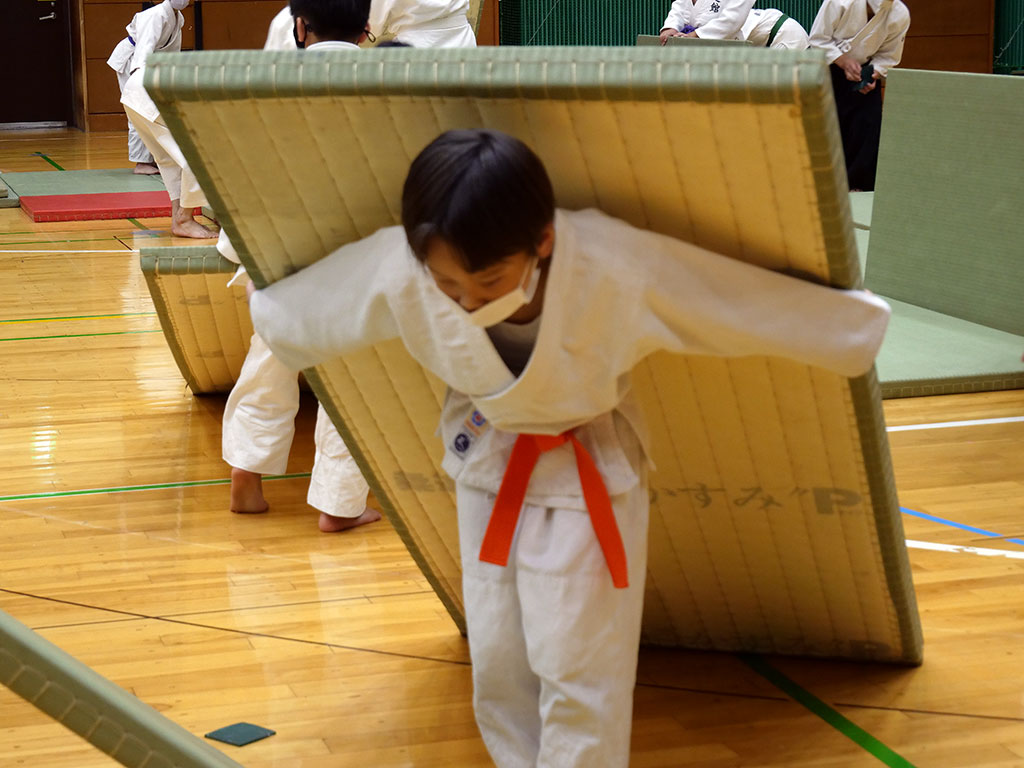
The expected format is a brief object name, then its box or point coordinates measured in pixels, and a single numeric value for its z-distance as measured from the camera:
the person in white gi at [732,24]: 7.25
